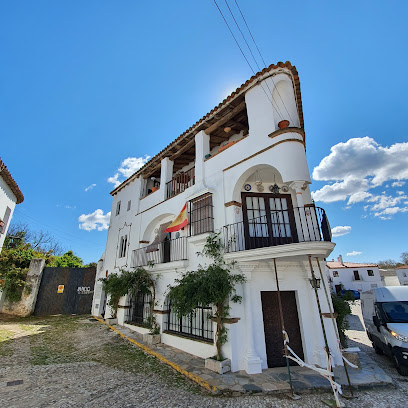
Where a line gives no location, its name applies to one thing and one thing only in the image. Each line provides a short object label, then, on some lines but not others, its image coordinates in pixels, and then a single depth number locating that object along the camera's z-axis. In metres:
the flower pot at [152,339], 8.62
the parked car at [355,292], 27.37
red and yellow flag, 8.92
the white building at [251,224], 6.33
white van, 5.84
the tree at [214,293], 6.30
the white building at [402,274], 36.23
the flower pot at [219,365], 5.86
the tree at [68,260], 21.24
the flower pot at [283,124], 7.26
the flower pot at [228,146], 8.56
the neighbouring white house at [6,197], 11.89
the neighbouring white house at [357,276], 33.00
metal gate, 15.27
